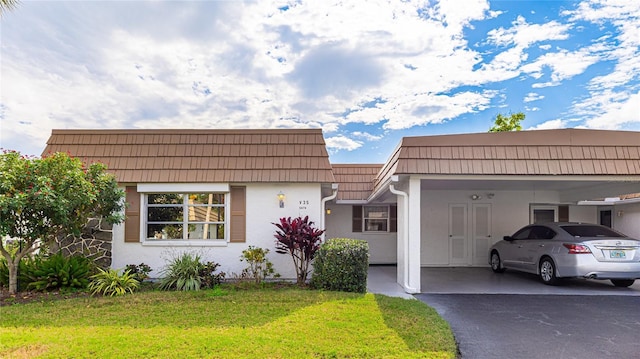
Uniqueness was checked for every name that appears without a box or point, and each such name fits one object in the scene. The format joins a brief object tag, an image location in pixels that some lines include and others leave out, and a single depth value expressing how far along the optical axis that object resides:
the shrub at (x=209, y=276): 8.20
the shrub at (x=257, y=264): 8.67
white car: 8.05
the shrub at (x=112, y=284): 7.55
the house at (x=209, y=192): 9.22
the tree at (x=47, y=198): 7.01
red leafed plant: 8.30
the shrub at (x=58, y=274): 7.80
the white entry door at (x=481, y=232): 12.41
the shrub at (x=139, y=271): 8.59
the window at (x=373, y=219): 13.56
